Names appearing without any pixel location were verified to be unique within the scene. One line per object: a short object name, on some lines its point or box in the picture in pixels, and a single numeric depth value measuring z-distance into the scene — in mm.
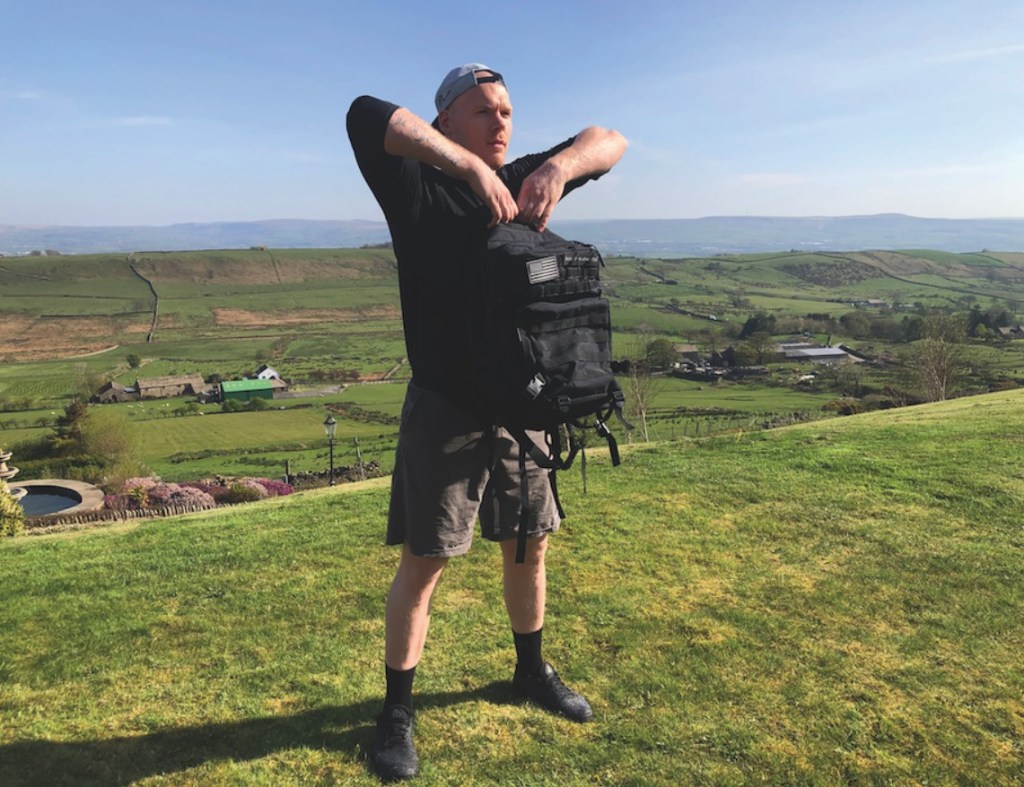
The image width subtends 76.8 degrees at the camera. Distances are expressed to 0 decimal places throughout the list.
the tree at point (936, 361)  33750
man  2525
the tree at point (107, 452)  27839
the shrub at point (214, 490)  20875
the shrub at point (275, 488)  22391
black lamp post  24953
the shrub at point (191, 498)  19422
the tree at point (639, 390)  34800
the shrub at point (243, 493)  20094
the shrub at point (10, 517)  11753
